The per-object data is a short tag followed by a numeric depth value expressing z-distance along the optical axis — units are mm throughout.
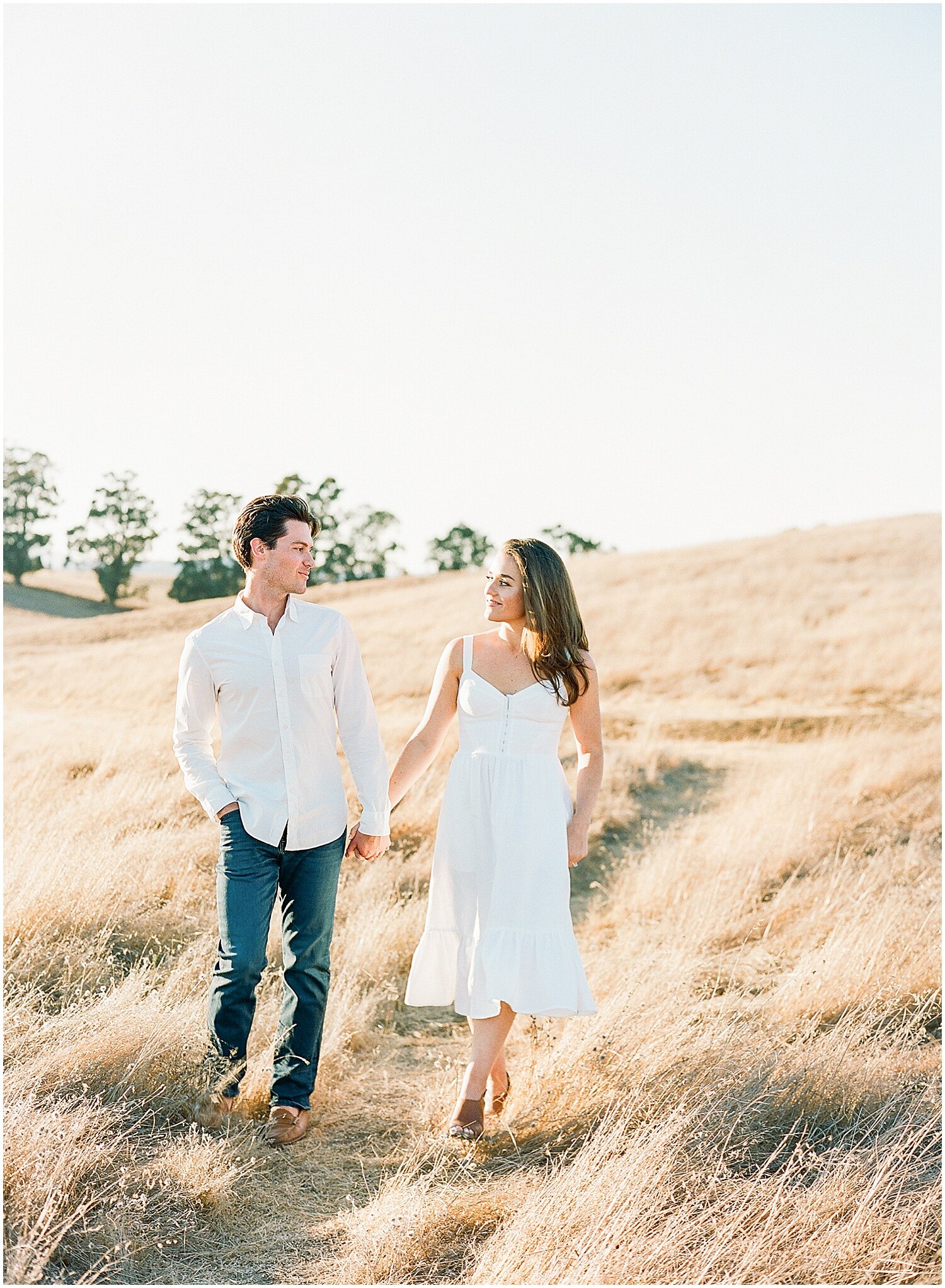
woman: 3934
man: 3871
